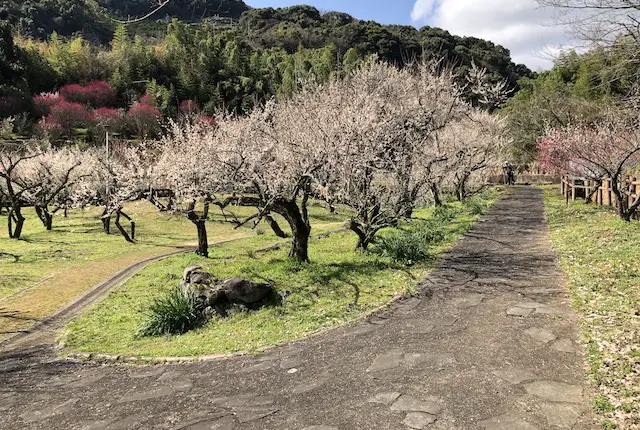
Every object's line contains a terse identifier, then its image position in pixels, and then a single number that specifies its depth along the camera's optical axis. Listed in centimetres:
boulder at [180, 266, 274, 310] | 913
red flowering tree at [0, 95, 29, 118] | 4769
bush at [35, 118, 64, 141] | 4297
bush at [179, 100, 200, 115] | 5038
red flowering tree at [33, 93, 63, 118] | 4981
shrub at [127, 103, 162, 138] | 4710
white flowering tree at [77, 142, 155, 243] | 1731
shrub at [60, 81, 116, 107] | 5488
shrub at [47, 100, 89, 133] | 4728
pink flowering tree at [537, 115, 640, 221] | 1384
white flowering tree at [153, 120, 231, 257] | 1350
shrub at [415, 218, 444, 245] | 1362
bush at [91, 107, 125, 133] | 4719
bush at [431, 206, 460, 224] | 1750
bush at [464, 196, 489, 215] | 1958
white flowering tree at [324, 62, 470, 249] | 1227
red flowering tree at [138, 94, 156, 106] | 5404
